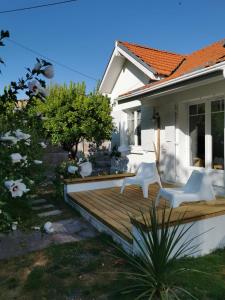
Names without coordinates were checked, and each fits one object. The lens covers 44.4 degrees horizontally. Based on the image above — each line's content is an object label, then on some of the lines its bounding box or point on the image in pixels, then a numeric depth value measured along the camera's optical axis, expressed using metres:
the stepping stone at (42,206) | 7.63
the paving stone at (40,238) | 4.84
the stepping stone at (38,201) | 8.22
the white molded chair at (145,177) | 7.37
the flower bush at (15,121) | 2.20
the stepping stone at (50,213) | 6.94
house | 7.09
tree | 10.20
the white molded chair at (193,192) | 5.31
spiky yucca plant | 3.14
